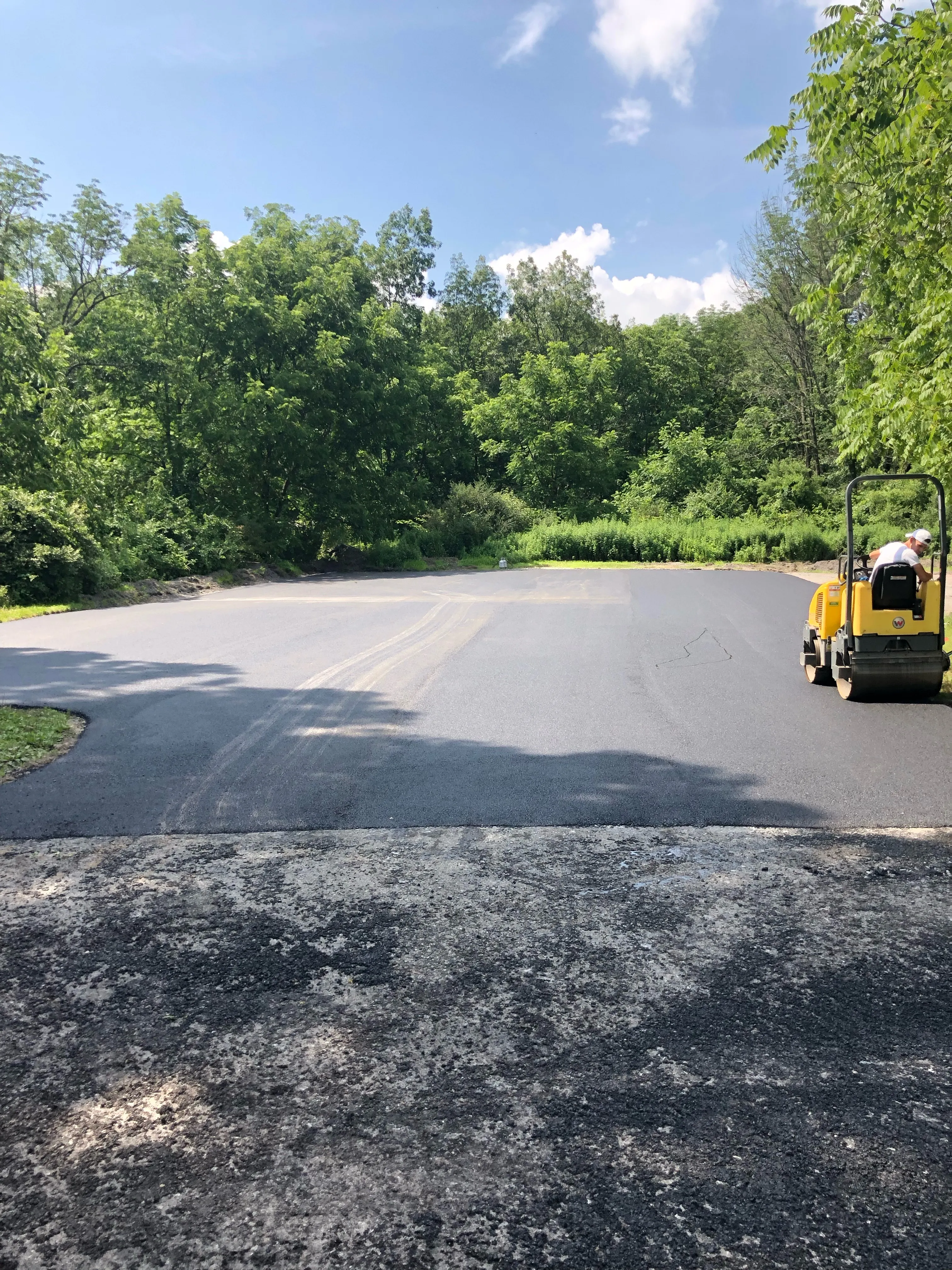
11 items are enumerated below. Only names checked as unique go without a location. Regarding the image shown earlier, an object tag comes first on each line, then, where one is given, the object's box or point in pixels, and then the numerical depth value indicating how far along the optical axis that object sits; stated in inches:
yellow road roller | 334.0
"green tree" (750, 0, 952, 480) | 350.3
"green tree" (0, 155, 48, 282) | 1517.0
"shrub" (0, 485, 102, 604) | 800.3
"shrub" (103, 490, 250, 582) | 971.9
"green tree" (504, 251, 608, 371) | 2409.0
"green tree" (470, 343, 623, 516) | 1951.3
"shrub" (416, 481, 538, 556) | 1571.1
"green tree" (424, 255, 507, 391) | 2370.8
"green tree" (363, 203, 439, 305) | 2220.7
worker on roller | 334.6
